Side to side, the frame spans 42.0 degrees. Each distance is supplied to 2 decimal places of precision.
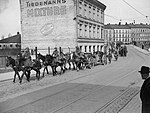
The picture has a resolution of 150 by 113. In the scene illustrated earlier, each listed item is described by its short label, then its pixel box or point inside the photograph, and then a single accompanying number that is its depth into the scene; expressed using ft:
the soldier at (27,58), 38.93
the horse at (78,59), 57.77
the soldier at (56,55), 49.91
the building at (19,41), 105.17
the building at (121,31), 253.16
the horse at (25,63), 39.06
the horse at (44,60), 47.78
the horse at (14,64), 39.65
